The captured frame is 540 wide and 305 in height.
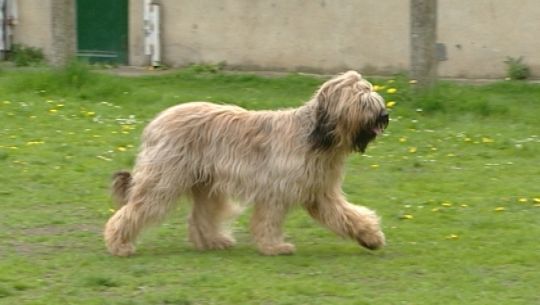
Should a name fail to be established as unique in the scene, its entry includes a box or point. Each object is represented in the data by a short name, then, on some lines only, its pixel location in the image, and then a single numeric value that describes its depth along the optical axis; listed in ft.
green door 62.03
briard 25.35
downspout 60.23
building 55.21
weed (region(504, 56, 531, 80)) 53.72
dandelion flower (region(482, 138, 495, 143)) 38.63
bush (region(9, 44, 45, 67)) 61.11
